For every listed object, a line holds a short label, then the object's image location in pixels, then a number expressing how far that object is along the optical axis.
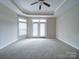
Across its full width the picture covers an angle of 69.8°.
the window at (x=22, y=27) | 5.77
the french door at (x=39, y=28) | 6.65
